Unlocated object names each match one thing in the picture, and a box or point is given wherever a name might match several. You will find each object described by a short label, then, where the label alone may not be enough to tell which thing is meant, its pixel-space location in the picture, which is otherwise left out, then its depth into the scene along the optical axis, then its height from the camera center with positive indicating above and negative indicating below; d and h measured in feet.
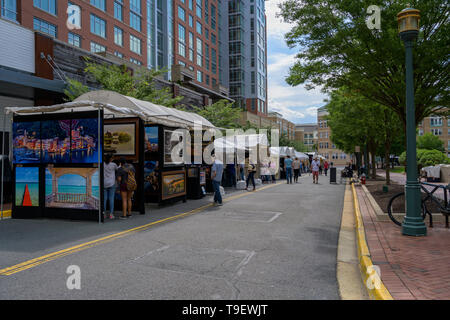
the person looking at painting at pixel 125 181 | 32.30 -1.85
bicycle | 25.67 -3.85
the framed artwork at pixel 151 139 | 40.42 +2.42
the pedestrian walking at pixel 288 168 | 79.54 -1.94
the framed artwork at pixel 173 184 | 39.68 -2.79
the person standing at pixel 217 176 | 40.60 -1.91
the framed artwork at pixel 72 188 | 30.25 -2.33
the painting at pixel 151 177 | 40.52 -1.90
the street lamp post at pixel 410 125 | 23.35 +2.18
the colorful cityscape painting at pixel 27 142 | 32.40 +1.76
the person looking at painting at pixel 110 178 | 31.28 -1.58
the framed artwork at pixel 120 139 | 36.94 +2.30
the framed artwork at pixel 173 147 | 41.16 +1.56
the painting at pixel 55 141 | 31.50 +1.80
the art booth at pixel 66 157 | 30.35 +0.38
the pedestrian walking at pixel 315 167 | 79.87 -1.79
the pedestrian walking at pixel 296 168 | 84.89 -2.09
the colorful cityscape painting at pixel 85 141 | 30.37 +1.68
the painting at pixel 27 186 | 31.96 -2.29
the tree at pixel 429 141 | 254.68 +12.35
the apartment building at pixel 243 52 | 255.09 +78.68
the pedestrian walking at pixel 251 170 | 61.41 -1.79
